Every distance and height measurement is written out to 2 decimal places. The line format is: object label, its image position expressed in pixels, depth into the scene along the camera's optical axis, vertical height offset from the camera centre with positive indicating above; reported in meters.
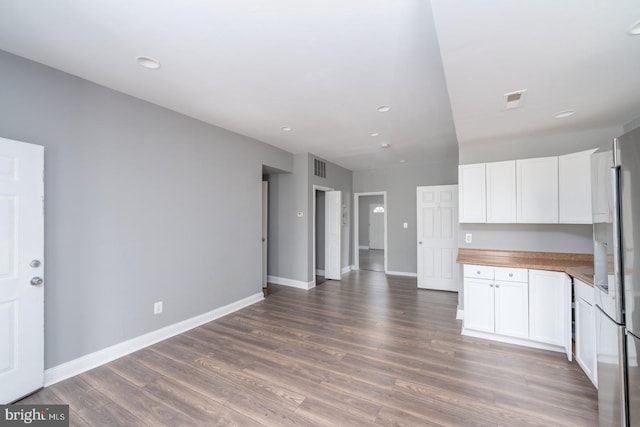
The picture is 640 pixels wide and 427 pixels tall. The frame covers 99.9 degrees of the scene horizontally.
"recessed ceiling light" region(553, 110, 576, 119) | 2.60 +0.98
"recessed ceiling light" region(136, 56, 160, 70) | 2.18 +1.27
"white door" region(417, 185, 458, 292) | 5.08 -0.44
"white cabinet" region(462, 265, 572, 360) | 2.75 -1.02
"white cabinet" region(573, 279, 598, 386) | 2.18 -1.01
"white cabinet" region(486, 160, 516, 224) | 3.22 +0.26
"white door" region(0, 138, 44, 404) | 1.98 -0.40
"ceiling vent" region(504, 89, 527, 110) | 2.18 +0.97
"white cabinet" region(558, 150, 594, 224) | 2.84 +0.26
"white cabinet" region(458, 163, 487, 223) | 3.39 +0.26
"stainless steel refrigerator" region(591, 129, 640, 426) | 1.32 -0.37
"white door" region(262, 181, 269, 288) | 5.25 -0.12
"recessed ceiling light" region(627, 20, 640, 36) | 1.44 +1.00
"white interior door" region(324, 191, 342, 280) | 5.85 -0.39
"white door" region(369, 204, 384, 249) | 11.37 -0.55
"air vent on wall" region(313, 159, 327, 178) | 5.49 +0.97
